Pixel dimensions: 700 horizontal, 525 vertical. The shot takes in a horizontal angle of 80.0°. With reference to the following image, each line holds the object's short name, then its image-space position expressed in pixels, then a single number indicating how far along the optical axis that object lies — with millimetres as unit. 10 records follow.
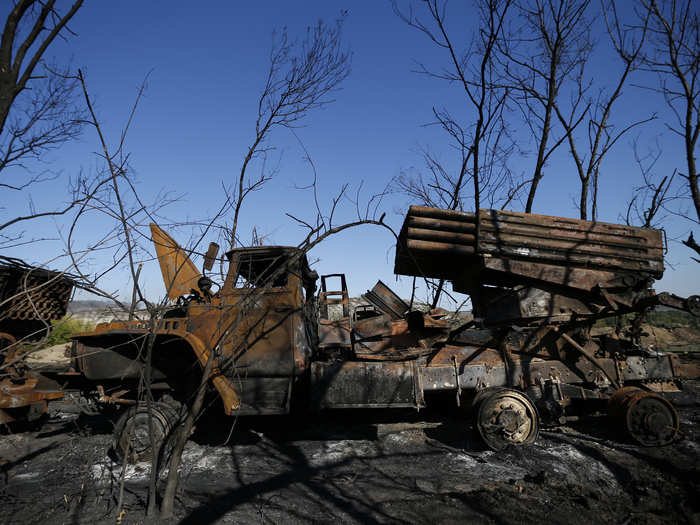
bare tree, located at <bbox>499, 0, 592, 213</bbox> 9578
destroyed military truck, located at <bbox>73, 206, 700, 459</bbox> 4891
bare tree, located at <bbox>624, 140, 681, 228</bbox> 8502
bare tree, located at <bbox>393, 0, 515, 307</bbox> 8367
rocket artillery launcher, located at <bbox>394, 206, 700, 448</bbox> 4887
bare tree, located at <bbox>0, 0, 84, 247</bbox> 3666
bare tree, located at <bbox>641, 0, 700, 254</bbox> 4918
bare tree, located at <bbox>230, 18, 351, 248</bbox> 8855
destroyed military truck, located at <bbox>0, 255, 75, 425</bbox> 5723
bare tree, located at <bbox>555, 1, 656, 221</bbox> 10133
